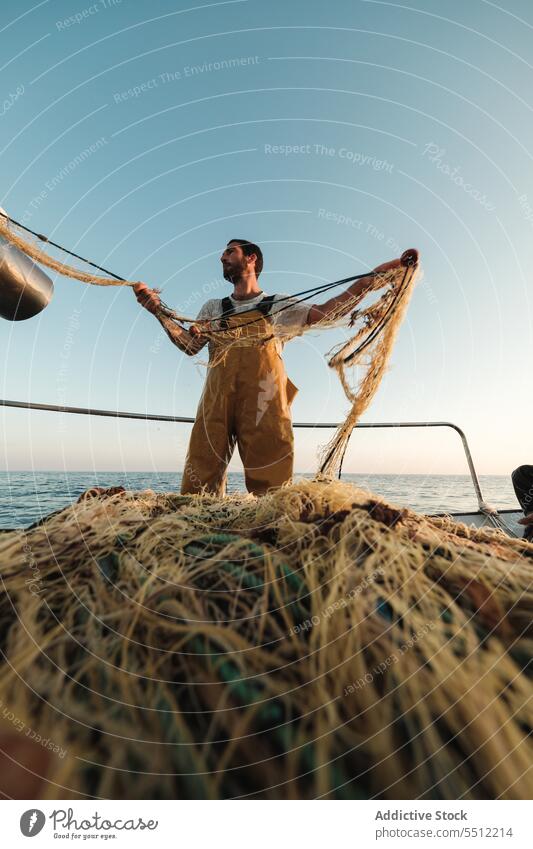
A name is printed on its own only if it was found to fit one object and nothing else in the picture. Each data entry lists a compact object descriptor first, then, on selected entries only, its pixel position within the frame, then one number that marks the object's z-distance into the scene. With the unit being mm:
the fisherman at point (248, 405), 2502
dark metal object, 2041
